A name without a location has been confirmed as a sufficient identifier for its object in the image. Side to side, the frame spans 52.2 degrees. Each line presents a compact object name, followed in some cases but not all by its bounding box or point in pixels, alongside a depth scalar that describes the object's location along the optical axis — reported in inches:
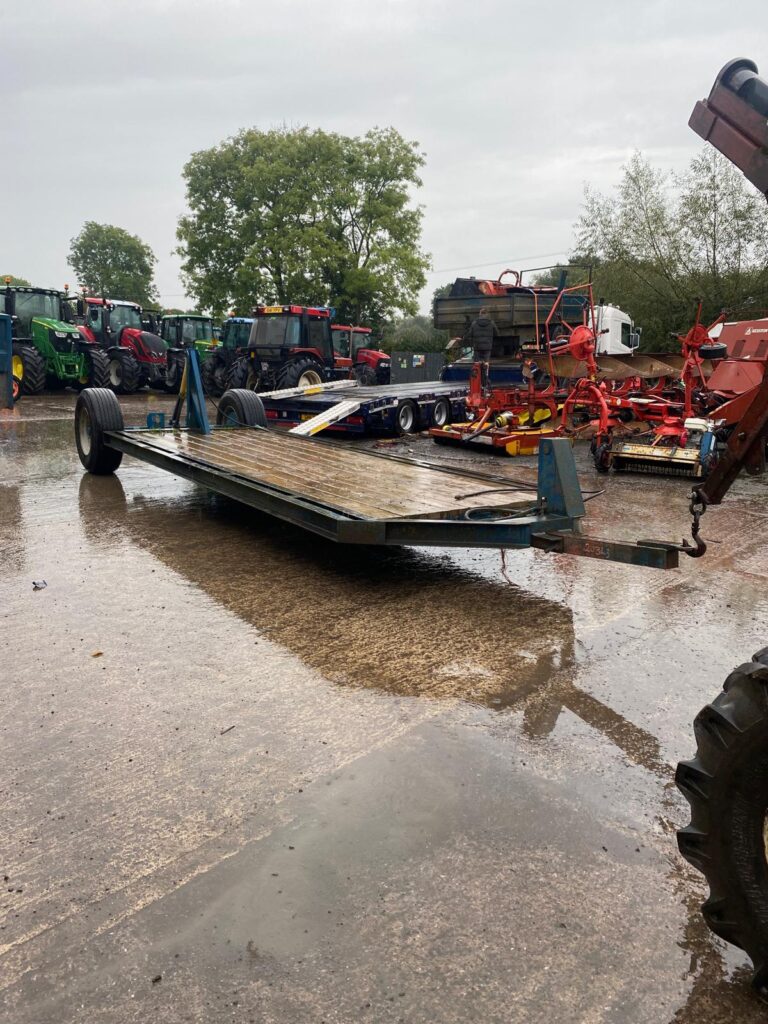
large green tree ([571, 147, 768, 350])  830.5
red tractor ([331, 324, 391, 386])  919.0
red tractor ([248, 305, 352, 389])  691.4
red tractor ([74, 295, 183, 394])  856.9
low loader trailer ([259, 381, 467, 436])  481.7
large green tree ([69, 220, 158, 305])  2891.2
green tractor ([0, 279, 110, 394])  774.5
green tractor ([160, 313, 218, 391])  973.2
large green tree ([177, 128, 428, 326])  1347.2
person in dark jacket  511.2
